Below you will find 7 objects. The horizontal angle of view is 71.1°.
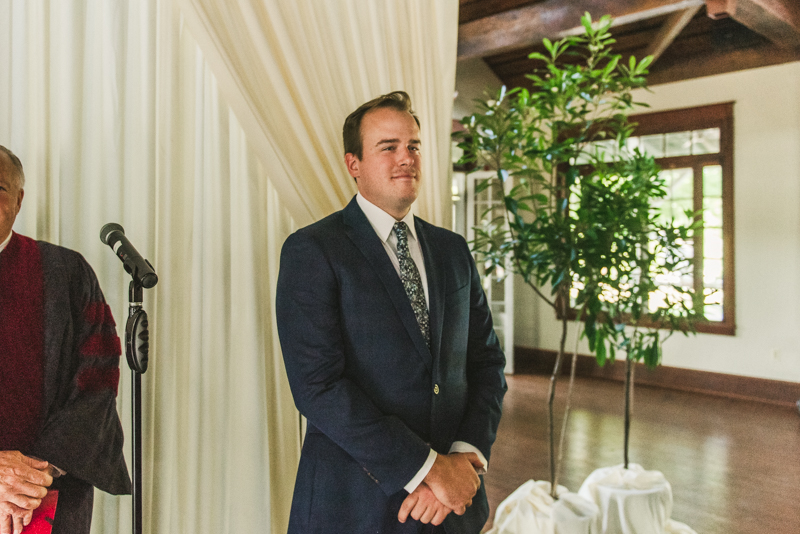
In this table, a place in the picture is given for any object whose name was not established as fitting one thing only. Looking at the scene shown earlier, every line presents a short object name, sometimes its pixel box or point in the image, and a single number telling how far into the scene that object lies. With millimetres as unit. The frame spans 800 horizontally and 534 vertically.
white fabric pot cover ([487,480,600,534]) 2342
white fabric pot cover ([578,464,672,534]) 2445
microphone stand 1141
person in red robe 1091
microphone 1121
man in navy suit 1239
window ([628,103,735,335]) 5414
